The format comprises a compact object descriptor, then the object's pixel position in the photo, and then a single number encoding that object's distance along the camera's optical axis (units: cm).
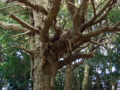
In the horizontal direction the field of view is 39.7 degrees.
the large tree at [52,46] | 373
